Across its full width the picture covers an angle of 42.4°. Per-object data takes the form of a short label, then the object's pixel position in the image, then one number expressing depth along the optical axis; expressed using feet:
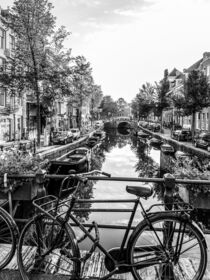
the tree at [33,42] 68.08
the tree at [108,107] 344.28
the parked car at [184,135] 103.88
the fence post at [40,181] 11.37
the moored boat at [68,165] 51.42
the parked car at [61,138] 91.25
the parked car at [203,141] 75.49
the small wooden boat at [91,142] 110.22
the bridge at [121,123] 302.25
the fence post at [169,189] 10.48
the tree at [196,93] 93.91
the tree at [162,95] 159.43
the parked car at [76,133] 117.87
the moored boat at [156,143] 111.96
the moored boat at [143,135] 156.66
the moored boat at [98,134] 143.85
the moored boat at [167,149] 77.51
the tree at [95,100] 213.66
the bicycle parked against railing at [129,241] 8.72
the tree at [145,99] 174.67
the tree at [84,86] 145.38
